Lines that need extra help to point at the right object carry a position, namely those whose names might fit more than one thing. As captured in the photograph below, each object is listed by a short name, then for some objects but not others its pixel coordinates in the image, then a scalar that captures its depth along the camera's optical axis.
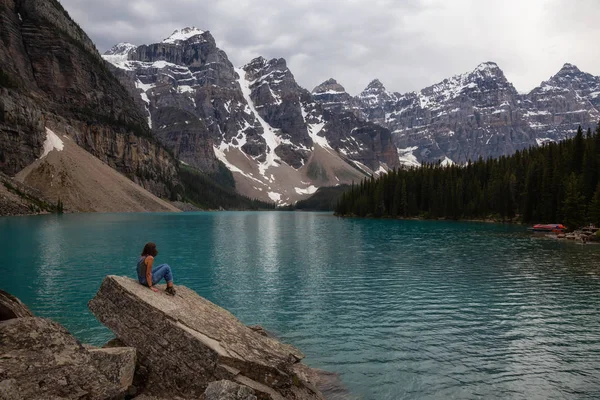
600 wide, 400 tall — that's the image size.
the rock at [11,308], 10.53
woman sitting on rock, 14.80
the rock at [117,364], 11.50
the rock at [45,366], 9.30
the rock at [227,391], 10.65
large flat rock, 12.11
